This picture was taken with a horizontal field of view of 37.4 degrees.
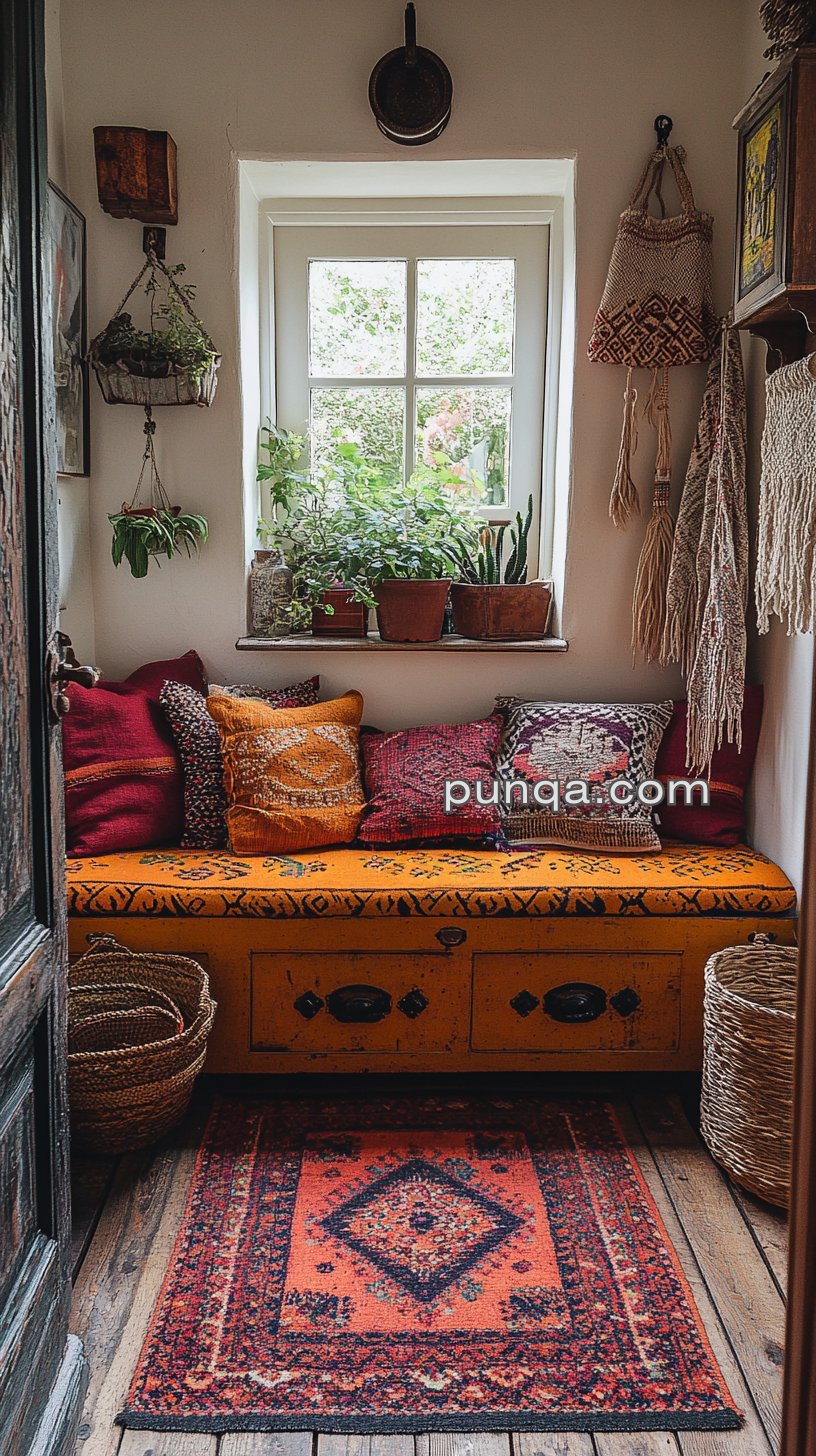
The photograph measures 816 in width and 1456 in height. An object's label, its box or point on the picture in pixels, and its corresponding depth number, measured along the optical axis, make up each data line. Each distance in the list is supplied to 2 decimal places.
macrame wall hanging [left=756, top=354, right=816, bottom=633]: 2.25
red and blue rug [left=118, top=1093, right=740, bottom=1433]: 1.84
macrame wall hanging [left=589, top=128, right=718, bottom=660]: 2.98
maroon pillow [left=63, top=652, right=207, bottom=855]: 2.86
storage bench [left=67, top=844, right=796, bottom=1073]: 2.67
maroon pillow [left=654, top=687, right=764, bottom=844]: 3.03
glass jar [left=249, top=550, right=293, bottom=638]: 3.29
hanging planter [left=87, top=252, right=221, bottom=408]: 2.98
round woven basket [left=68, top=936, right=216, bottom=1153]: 2.36
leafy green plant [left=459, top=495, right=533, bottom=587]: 3.27
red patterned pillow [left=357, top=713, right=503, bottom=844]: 2.95
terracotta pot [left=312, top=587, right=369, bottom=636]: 3.31
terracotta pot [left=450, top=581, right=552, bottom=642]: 3.25
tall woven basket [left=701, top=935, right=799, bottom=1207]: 2.29
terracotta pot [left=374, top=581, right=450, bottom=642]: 3.19
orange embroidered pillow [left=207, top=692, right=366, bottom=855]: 2.89
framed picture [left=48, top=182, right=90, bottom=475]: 2.84
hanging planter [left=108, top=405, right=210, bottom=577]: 3.05
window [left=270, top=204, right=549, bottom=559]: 3.38
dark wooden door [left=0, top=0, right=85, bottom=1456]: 1.42
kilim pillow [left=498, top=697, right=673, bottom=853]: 2.95
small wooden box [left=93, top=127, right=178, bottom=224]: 2.91
